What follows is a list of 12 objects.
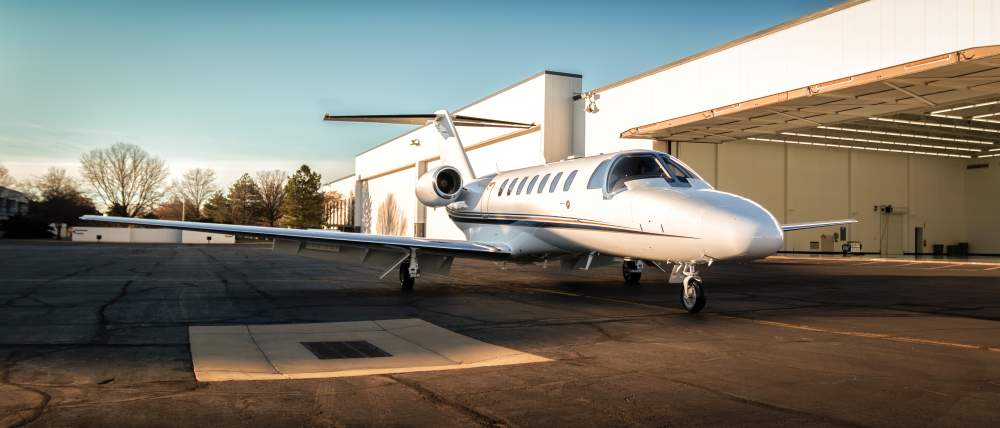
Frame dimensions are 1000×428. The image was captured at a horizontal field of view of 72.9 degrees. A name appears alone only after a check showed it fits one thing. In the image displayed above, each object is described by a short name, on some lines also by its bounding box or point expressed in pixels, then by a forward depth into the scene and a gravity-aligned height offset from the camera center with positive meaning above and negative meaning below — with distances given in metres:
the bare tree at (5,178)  88.25 +5.67
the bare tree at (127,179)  76.69 +5.13
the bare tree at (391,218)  61.28 +0.94
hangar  19.16 +4.79
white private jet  9.20 +0.11
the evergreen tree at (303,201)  86.75 +3.40
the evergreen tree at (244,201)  94.06 +3.44
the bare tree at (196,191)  94.25 +4.81
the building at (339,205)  94.75 +3.29
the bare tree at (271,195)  97.75 +4.57
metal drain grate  6.21 -1.17
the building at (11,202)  94.81 +2.99
